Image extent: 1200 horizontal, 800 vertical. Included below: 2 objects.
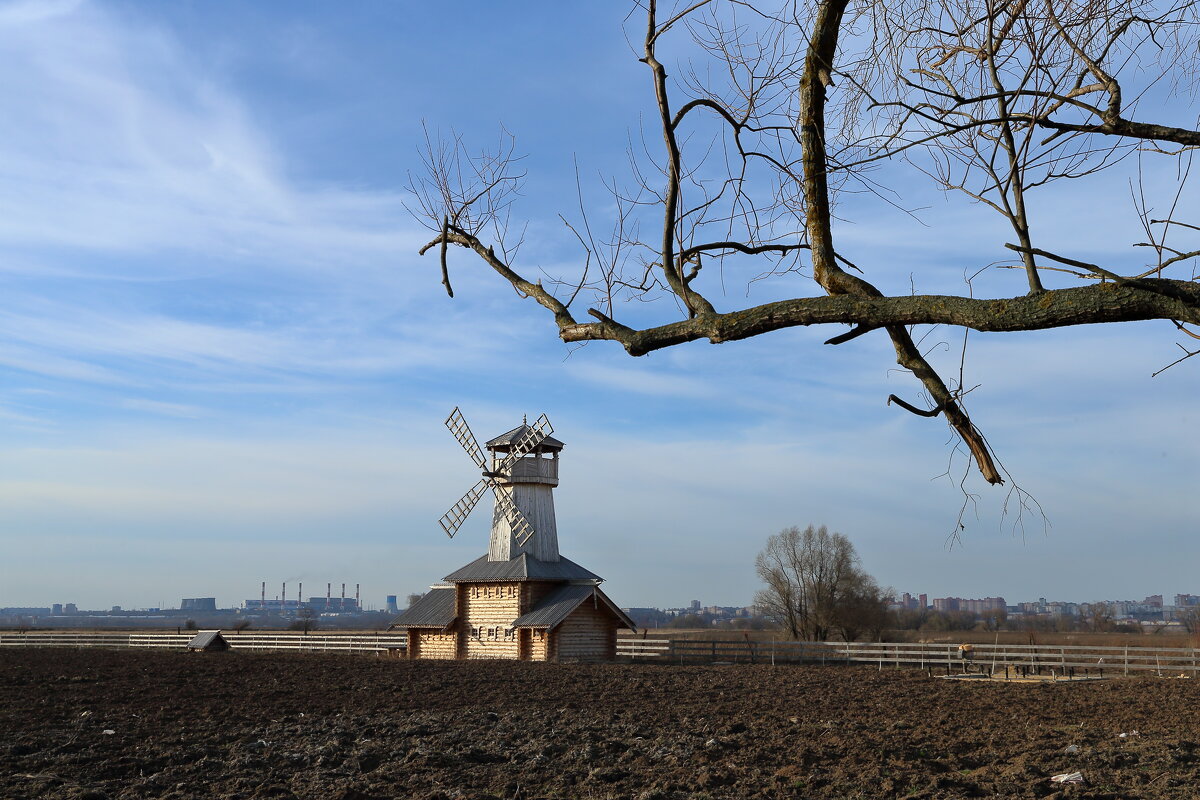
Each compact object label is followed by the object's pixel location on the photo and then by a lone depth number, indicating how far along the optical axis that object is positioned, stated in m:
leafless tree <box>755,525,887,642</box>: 46.84
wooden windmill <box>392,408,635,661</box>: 30.48
